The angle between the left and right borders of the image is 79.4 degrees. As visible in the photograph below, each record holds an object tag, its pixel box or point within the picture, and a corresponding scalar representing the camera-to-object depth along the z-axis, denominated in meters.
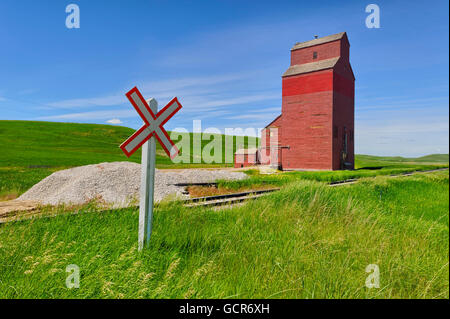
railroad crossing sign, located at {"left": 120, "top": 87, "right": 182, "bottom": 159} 3.98
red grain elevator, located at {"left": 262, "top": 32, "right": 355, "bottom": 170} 31.06
